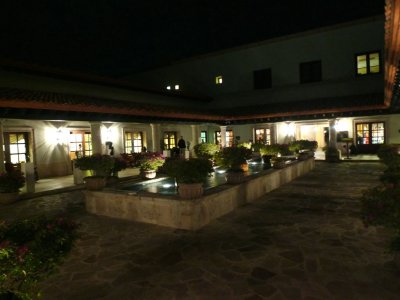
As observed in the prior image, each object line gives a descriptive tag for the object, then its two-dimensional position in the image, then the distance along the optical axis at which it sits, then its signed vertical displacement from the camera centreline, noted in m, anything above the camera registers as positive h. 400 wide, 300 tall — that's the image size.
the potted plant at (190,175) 6.80 -0.81
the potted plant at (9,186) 10.09 -1.30
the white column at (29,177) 11.12 -1.11
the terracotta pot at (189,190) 6.77 -1.15
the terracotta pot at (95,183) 8.61 -1.13
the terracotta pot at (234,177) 8.53 -1.13
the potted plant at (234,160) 8.56 -0.68
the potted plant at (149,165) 12.70 -0.98
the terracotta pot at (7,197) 10.15 -1.70
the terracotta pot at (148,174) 12.73 -1.38
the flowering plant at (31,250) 2.57 -0.99
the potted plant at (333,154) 19.19 -1.35
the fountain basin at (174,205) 6.71 -1.63
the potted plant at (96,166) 8.66 -0.69
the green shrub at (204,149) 16.11 -0.51
